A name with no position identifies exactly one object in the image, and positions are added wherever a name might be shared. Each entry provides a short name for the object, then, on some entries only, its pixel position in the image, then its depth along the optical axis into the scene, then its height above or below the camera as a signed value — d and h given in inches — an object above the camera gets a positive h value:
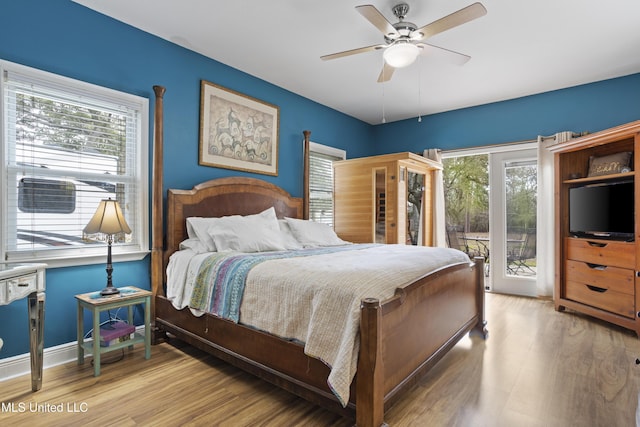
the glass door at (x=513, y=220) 177.9 -2.0
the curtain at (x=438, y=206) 197.5 +6.1
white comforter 61.4 -16.5
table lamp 91.6 -2.0
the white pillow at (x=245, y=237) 111.2 -7.0
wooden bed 61.4 -27.8
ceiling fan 82.4 +50.1
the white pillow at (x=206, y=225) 112.0 -2.9
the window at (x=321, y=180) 187.9 +20.5
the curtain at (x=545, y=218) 166.2 -0.8
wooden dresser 123.6 -13.0
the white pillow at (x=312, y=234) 139.6 -7.3
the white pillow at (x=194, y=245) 109.8 -9.4
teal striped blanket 84.0 -17.0
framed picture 133.6 +36.5
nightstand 87.9 -25.4
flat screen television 127.7 +2.3
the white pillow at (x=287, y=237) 130.9 -8.3
